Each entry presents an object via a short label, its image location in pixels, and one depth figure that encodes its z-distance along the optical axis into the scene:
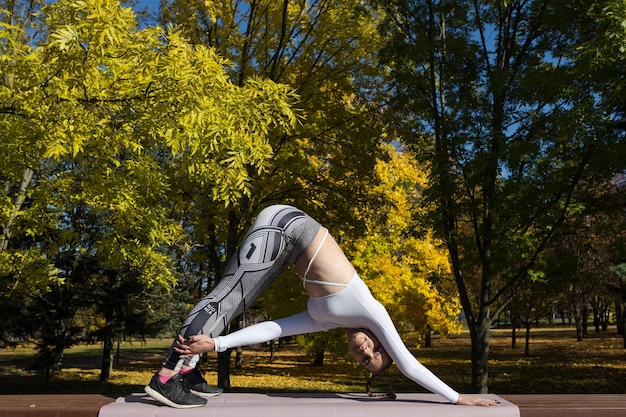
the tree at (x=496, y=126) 8.37
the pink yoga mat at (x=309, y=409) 3.10
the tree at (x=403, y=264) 14.93
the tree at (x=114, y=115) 5.27
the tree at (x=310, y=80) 10.91
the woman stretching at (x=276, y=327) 3.29
